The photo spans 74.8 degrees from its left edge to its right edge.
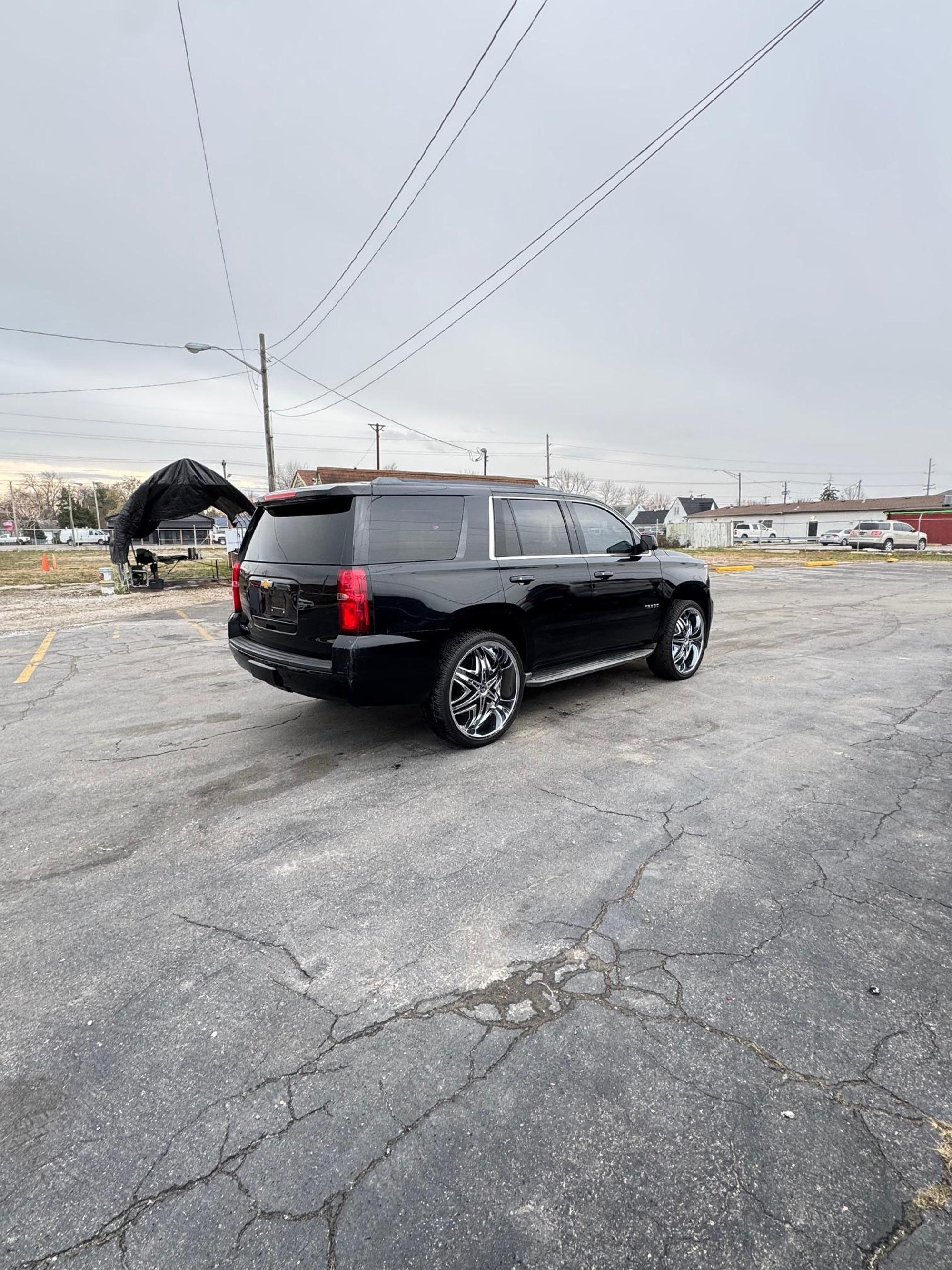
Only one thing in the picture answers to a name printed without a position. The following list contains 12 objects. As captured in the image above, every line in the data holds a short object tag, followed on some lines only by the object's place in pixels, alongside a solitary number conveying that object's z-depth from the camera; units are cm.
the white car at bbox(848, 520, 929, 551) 3644
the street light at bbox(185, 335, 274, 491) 2089
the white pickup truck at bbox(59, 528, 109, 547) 6471
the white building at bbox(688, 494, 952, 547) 6272
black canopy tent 1623
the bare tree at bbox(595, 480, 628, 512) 11281
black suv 390
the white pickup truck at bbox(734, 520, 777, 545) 5856
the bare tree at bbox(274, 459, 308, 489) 7330
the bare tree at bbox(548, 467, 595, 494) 9406
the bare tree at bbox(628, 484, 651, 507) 12812
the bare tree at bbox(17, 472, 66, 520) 11156
